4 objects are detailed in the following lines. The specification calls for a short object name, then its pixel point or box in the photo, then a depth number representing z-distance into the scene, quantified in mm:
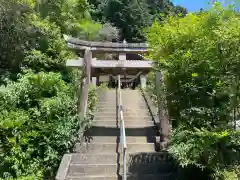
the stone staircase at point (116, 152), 3337
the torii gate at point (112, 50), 8508
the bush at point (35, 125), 3542
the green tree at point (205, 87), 2588
